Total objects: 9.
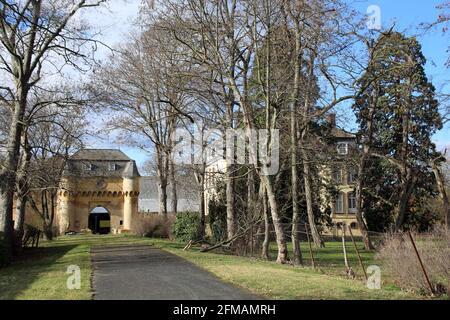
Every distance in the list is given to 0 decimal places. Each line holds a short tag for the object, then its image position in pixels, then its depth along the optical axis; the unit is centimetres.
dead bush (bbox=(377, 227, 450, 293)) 1192
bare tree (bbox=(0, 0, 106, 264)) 2308
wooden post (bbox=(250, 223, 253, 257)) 2534
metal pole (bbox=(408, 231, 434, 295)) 1161
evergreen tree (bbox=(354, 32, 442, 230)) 3612
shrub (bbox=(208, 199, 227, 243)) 3042
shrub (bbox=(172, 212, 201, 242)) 3259
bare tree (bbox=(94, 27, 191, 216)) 2456
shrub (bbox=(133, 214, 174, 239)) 4078
